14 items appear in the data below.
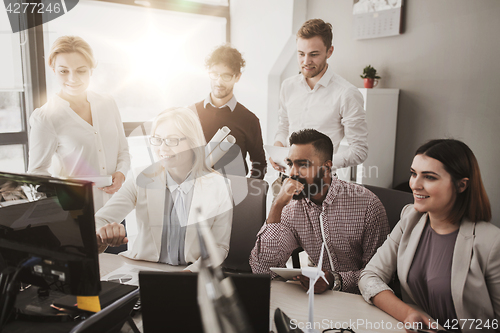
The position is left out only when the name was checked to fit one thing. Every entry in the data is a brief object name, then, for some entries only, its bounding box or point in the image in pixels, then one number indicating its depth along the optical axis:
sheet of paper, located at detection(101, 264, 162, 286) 1.34
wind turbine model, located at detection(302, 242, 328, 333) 0.98
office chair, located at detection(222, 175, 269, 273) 1.81
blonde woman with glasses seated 1.65
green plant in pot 3.18
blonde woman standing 2.13
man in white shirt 2.41
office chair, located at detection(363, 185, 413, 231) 1.68
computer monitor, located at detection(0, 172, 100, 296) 0.91
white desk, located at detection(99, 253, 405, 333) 1.13
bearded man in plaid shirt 1.66
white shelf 3.07
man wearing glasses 2.61
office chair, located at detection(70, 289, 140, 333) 0.90
